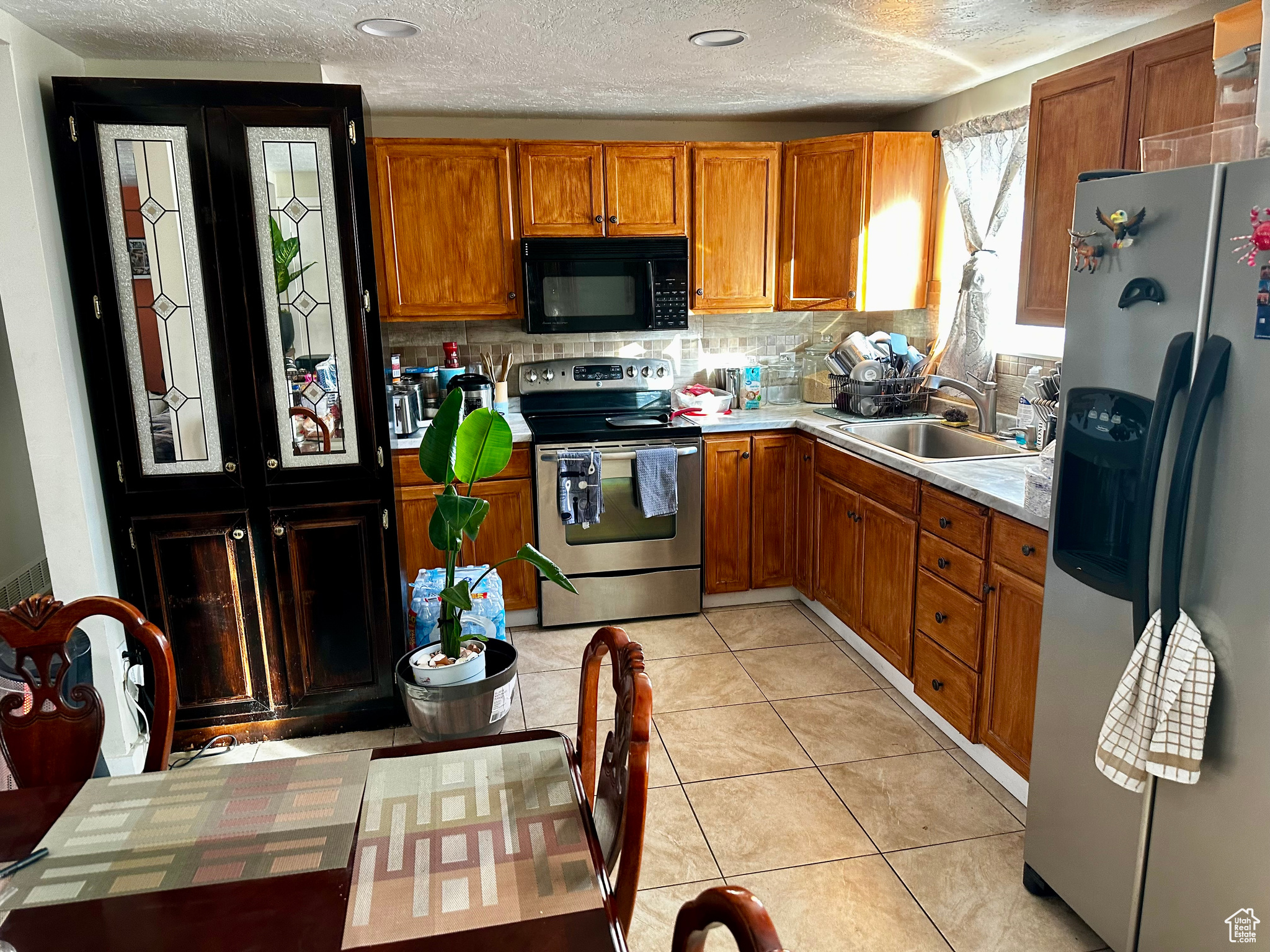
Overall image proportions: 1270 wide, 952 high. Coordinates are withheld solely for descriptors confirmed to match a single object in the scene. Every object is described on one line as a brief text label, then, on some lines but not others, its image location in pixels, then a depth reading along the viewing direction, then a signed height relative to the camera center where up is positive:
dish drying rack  3.89 -0.47
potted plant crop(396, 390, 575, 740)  2.75 -0.88
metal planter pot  2.78 -1.29
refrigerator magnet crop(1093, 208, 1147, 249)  1.73 +0.12
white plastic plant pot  2.78 -1.18
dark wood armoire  2.61 -0.24
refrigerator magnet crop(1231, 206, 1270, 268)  1.45 +0.07
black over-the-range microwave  3.94 +0.06
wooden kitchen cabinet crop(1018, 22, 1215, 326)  2.15 +0.44
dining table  1.07 -0.77
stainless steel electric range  3.78 -1.05
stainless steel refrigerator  1.52 -0.50
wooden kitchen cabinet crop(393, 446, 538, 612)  3.68 -0.96
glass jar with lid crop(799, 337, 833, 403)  4.40 -0.42
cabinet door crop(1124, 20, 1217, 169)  2.10 +0.50
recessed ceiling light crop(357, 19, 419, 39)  2.55 +0.82
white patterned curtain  3.46 +0.32
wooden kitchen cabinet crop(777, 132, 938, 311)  3.84 +0.35
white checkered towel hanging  1.58 -0.80
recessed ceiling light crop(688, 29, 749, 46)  2.70 +0.81
